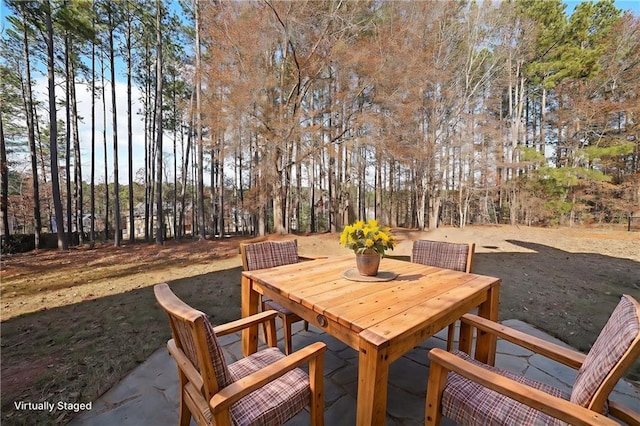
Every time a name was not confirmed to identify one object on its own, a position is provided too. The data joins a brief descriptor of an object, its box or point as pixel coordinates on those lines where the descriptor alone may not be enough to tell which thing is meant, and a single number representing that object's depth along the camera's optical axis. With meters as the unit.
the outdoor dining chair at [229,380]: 0.90
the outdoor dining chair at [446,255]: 2.15
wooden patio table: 1.05
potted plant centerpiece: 1.72
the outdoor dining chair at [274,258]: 1.91
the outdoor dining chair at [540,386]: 0.82
